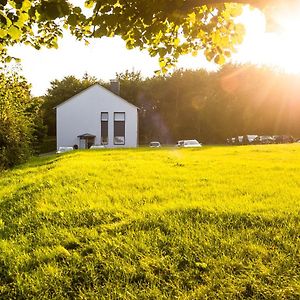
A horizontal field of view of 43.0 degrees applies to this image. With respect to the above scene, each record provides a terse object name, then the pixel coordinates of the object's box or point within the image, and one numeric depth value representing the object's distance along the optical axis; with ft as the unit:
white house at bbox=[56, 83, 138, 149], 167.53
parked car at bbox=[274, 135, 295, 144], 160.44
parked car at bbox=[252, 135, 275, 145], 159.72
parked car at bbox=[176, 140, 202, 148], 142.66
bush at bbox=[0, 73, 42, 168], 68.59
